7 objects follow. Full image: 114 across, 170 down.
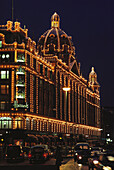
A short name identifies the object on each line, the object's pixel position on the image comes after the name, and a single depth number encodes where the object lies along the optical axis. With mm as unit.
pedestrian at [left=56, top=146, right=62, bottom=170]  32753
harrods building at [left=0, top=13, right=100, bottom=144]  85250
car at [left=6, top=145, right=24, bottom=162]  45438
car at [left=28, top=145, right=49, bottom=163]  44672
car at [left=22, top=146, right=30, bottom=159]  65506
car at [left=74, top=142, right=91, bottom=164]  43531
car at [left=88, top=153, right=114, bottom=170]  22962
